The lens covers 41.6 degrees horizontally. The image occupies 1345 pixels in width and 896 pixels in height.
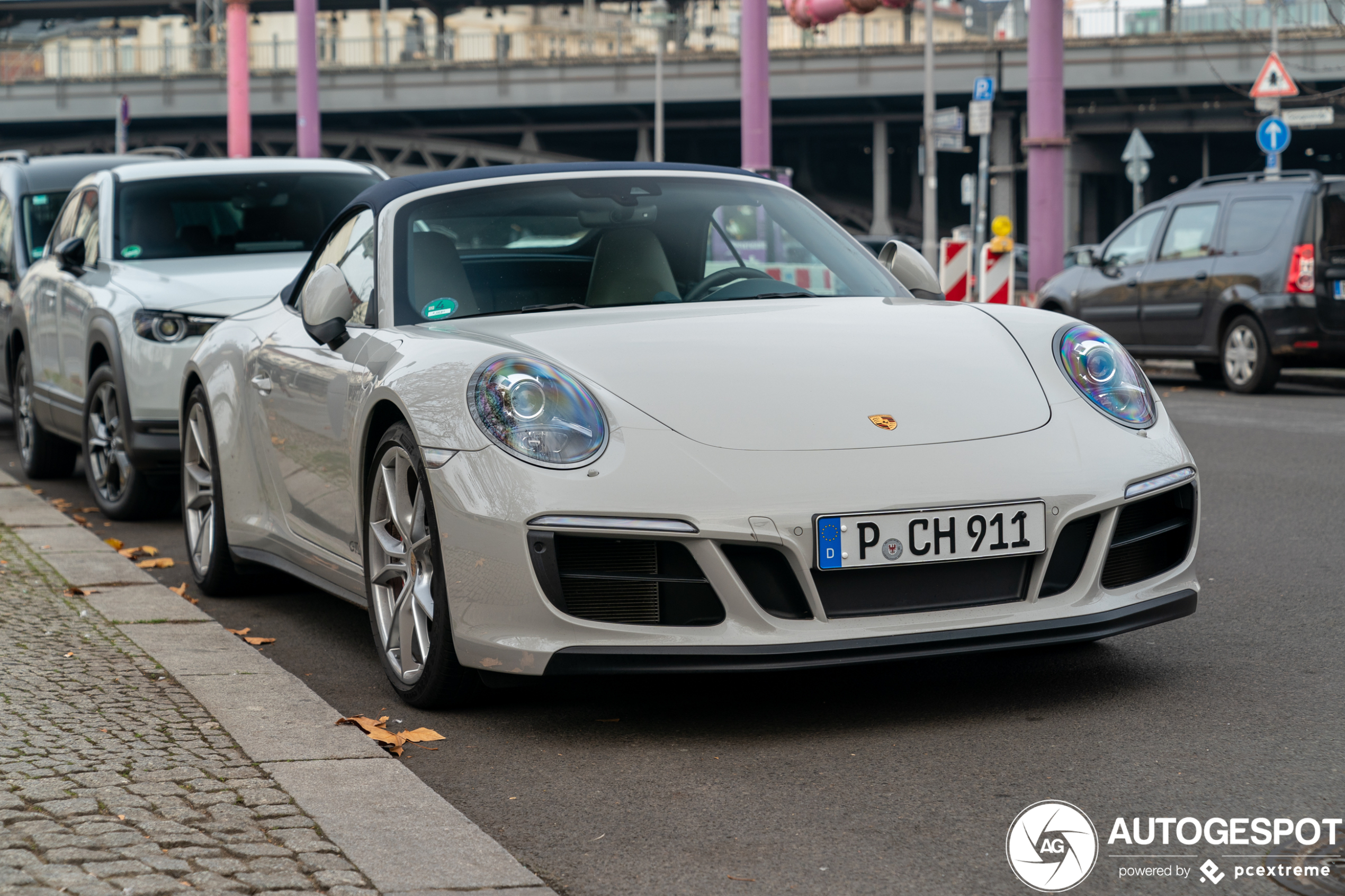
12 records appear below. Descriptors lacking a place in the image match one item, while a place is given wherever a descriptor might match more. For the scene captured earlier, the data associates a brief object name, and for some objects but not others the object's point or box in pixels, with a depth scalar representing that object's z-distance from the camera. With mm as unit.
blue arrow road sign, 19406
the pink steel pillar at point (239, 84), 40906
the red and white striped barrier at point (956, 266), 17172
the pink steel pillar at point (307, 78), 35500
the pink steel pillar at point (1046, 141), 21031
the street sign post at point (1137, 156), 28703
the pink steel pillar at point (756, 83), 25391
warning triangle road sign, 19156
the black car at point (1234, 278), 14227
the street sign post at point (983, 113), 24594
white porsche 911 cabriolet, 3879
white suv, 8008
